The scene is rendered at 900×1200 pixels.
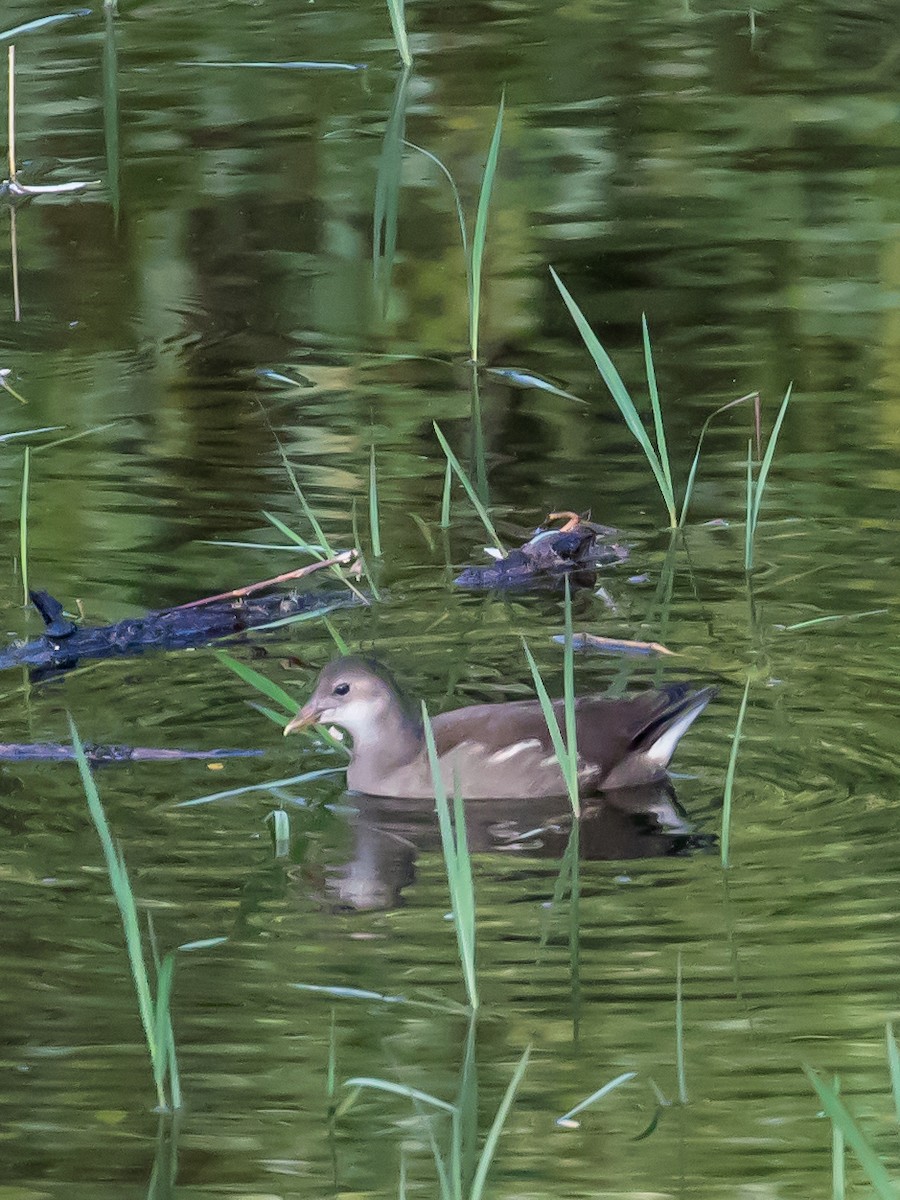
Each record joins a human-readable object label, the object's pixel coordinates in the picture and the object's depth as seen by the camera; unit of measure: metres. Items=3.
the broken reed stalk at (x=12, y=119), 19.02
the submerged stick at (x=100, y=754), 12.09
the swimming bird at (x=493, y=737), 11.85
